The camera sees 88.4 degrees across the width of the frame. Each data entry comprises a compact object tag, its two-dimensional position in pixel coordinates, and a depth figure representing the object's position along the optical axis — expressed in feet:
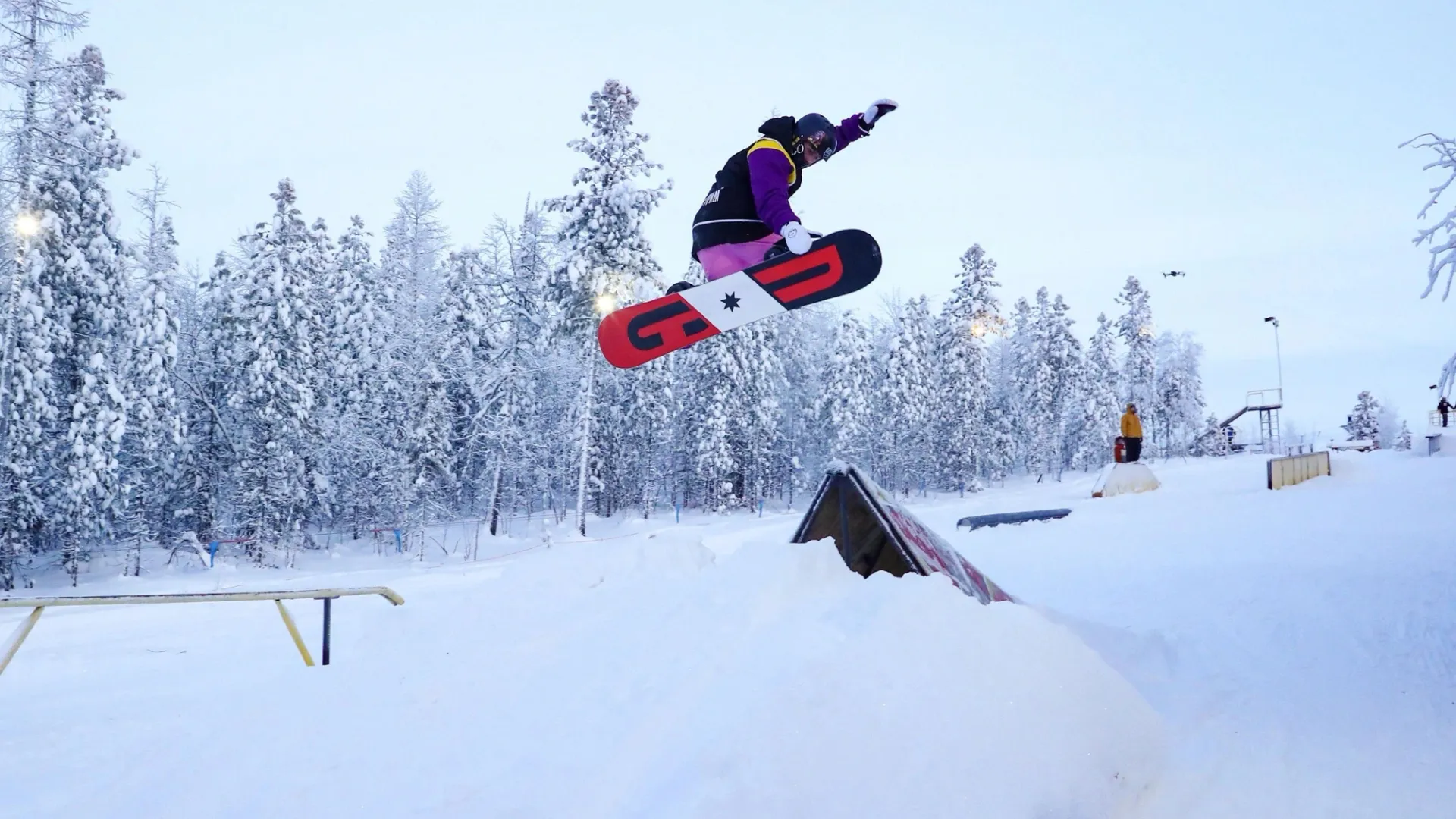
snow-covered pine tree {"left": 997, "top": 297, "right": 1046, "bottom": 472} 137.55
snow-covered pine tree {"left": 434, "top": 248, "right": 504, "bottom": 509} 85.35
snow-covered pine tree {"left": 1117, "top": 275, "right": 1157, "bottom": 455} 152.15
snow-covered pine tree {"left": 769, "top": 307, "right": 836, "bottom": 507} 114.73
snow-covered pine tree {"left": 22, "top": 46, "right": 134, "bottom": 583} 59.57
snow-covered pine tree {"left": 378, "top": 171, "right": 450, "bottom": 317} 97.96
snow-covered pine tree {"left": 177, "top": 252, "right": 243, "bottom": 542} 82.48
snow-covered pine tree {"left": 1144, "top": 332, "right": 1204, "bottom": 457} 168.35
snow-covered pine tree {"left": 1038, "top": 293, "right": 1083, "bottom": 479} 131.85
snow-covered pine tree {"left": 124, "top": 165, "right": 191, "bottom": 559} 67.26
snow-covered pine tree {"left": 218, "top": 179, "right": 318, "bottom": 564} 75.87
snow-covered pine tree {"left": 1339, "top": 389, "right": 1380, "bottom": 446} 213.25
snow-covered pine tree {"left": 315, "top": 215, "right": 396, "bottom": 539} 86.99
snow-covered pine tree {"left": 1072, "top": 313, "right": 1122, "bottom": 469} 146.20
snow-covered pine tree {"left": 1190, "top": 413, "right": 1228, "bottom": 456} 187.04
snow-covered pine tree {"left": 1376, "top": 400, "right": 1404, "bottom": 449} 271.49
